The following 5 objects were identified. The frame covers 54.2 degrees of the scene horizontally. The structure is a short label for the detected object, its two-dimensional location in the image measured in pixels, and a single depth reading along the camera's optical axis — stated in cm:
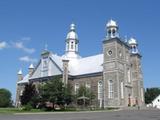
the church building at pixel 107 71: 3352
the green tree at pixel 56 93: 2711
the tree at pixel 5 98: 4738
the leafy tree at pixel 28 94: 3044
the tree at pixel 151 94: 6040
